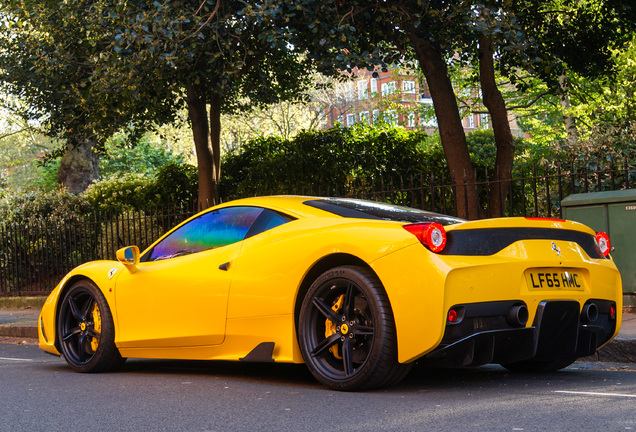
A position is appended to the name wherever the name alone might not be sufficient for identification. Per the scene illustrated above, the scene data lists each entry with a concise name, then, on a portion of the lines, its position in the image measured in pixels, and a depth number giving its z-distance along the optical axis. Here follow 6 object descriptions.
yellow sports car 4.61
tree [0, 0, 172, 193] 12.22
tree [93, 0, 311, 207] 10.39
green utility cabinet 8.78
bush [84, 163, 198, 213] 16.91
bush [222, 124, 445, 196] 15.09
